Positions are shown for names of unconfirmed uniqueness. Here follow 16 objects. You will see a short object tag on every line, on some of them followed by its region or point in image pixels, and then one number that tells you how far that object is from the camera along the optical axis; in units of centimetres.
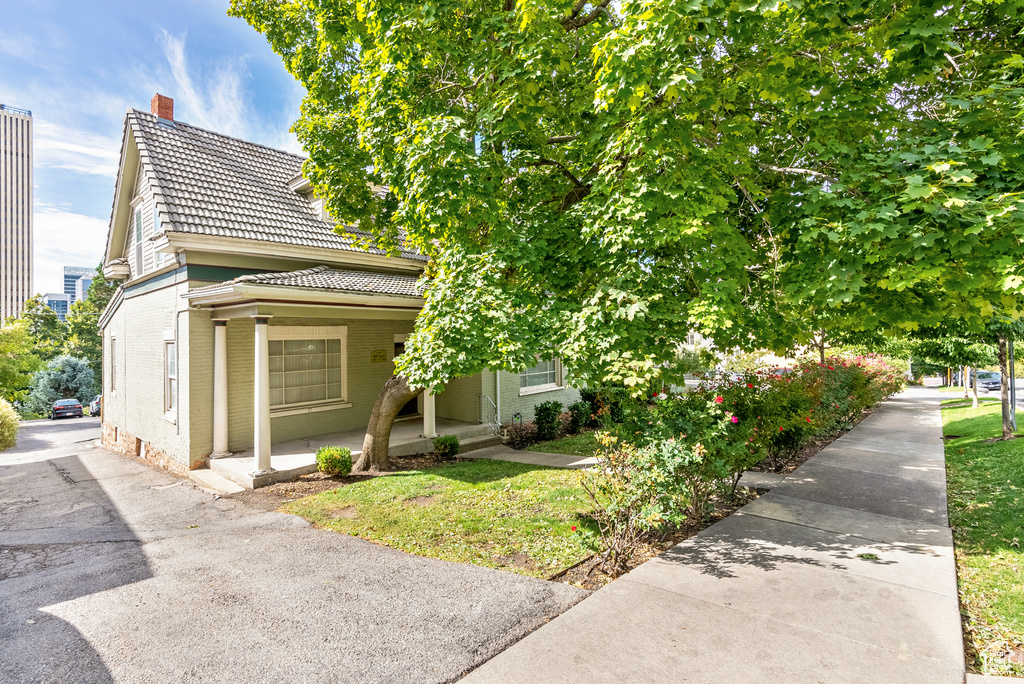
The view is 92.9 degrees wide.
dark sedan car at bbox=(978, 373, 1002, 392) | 2977
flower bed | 530
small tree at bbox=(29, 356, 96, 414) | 3638
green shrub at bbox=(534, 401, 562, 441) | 1320
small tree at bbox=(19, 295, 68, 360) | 4325
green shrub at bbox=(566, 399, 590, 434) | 1419
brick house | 969
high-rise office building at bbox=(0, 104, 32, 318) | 10506
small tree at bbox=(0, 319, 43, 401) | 2548
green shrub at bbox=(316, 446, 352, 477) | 911
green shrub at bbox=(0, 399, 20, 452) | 1669
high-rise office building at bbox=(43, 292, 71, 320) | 18034
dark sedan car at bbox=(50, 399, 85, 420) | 3142
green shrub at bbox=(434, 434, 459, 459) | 1082
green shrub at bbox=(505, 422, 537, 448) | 1242
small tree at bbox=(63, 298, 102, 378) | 4319
